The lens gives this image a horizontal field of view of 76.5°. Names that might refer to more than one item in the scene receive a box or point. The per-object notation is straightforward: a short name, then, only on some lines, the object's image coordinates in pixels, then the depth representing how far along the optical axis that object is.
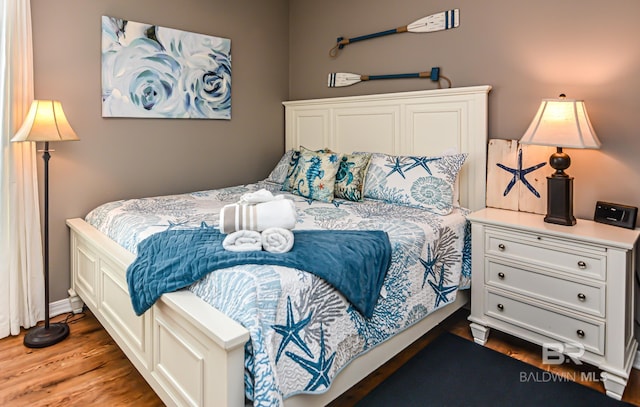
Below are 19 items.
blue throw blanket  1.48
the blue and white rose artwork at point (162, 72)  2.73
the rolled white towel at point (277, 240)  1.57
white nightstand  1.84
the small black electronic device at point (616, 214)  2.03
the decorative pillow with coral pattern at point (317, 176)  2.73
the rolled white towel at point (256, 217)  1.68
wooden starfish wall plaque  2.37
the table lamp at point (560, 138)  2.00
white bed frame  1.29
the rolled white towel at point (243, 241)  1.56
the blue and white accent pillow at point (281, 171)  3.32
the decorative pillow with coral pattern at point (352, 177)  2.71
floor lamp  2.17
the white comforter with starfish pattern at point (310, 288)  1.31
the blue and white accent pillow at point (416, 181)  2.44
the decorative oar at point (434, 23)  2.69
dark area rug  1.81
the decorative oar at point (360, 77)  2.80
